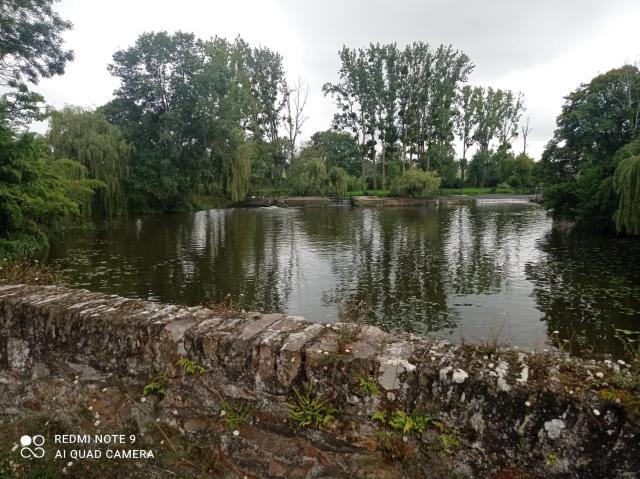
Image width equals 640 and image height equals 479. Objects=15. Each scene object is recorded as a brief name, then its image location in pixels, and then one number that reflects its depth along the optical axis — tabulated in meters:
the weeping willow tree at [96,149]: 22.47
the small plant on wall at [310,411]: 2.08
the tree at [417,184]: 38.16
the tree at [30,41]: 14.90
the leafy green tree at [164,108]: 29.52
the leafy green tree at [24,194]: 8.48
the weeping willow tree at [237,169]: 33.16
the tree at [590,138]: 18.36
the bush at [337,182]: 41.46
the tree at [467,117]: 59.75
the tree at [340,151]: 55.34
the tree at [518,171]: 52.03
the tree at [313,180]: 41.34
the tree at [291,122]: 52.44
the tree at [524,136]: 64.12
